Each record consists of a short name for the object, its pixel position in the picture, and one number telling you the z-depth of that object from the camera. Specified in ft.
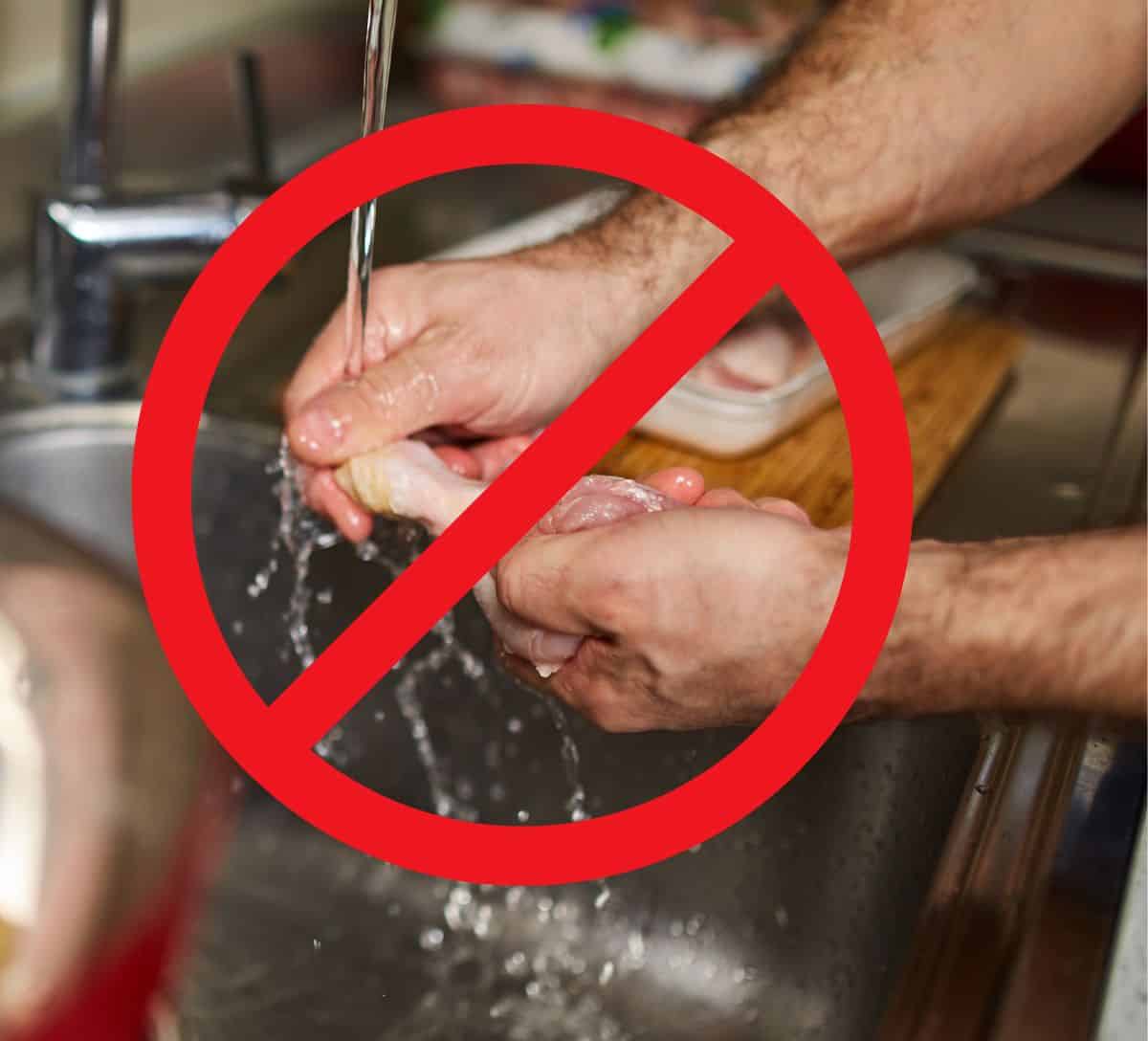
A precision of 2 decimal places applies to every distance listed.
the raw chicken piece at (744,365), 2.57
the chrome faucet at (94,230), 2.58
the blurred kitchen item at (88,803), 1.40
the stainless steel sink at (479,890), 2.15
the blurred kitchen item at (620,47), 3.88
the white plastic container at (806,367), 2.49
